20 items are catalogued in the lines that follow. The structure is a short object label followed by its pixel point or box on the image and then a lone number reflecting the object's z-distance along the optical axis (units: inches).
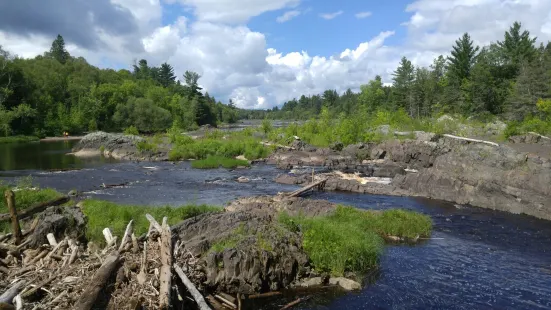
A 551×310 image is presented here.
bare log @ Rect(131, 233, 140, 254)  538.2
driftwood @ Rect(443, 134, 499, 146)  1914.1
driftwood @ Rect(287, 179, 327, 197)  1263.5
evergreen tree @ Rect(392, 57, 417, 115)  4308.6
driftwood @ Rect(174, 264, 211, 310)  447.5
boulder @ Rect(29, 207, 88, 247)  593.3
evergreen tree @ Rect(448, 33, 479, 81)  3843.5
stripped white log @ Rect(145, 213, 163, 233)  556.9
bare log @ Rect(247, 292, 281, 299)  583.2
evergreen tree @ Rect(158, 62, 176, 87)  7716.5
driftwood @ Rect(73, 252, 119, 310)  416.8
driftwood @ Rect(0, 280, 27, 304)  410.1
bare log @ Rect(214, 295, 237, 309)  550.5
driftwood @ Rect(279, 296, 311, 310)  563.5
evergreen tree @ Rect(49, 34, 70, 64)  6520.7
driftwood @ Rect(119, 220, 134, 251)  541.0
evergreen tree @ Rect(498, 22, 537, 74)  3505.2
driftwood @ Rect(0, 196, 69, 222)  704.4
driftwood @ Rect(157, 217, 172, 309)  442.0
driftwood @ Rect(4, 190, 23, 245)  597.0
